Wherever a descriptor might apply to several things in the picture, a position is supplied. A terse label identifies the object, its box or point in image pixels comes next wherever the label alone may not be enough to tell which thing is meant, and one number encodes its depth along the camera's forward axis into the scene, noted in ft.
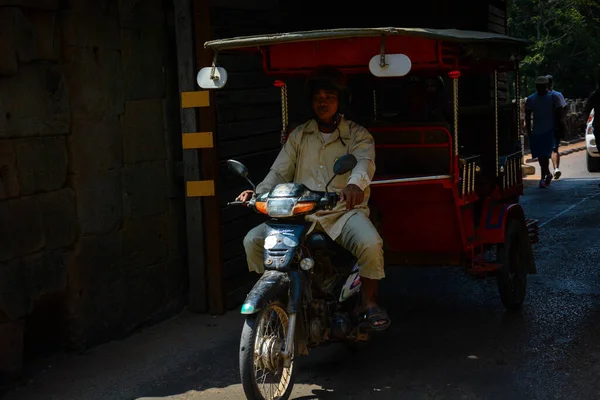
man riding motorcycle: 17.93
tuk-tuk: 17.39
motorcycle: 15.72
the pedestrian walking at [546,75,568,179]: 47.52
